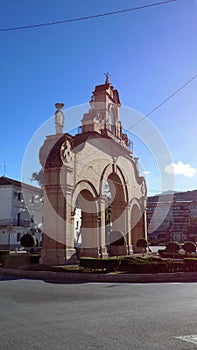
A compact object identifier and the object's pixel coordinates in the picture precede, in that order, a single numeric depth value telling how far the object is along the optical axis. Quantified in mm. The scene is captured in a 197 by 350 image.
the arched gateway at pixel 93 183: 18156
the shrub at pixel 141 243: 27297
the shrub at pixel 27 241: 21453
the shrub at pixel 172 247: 24994
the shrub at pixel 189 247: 24547
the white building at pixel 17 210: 41531
